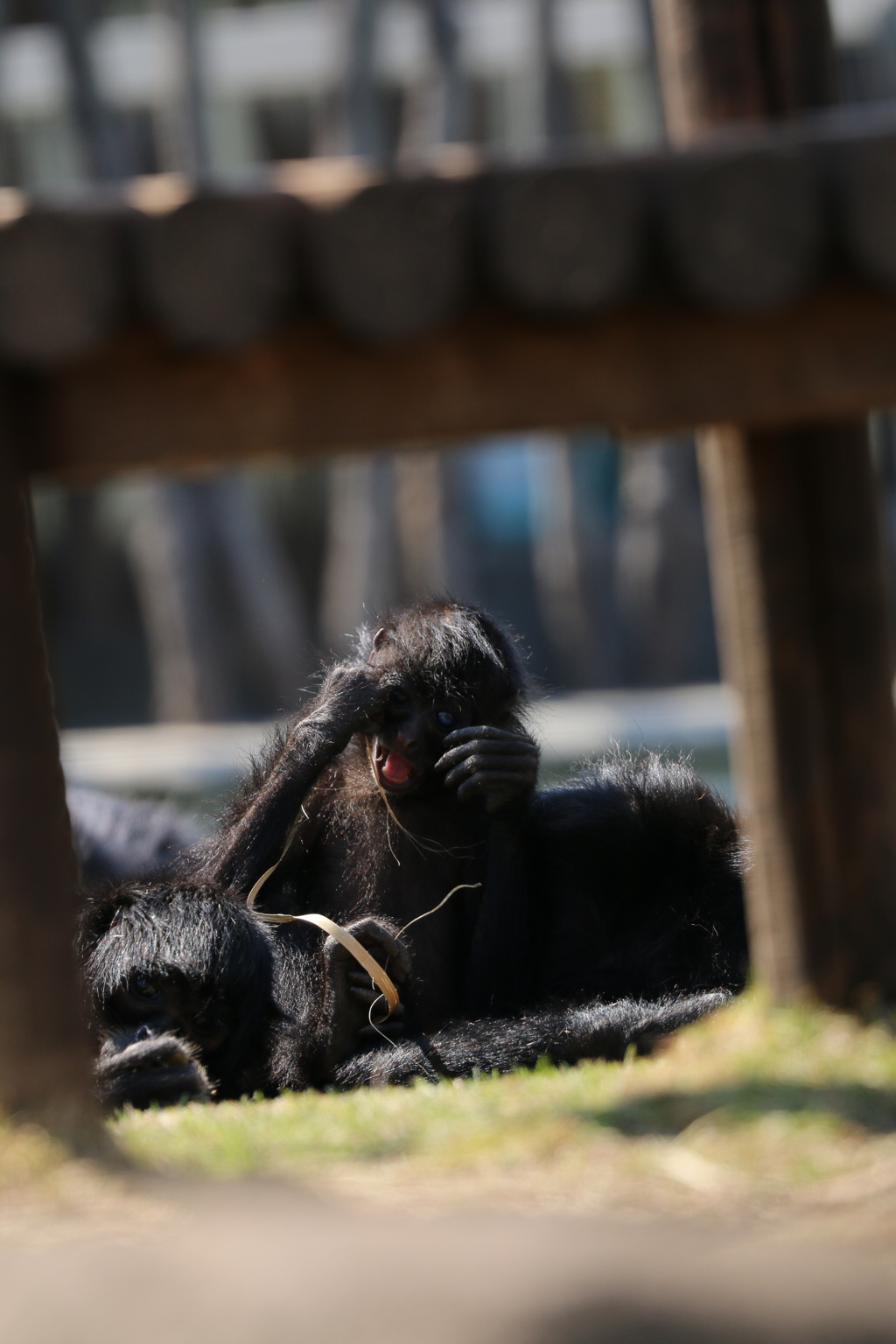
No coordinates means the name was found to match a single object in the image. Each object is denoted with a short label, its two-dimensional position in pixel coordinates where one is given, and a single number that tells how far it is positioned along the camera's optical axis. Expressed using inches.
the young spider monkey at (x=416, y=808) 324.5
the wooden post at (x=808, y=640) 229.0
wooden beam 192.9
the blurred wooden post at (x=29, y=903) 194.7
